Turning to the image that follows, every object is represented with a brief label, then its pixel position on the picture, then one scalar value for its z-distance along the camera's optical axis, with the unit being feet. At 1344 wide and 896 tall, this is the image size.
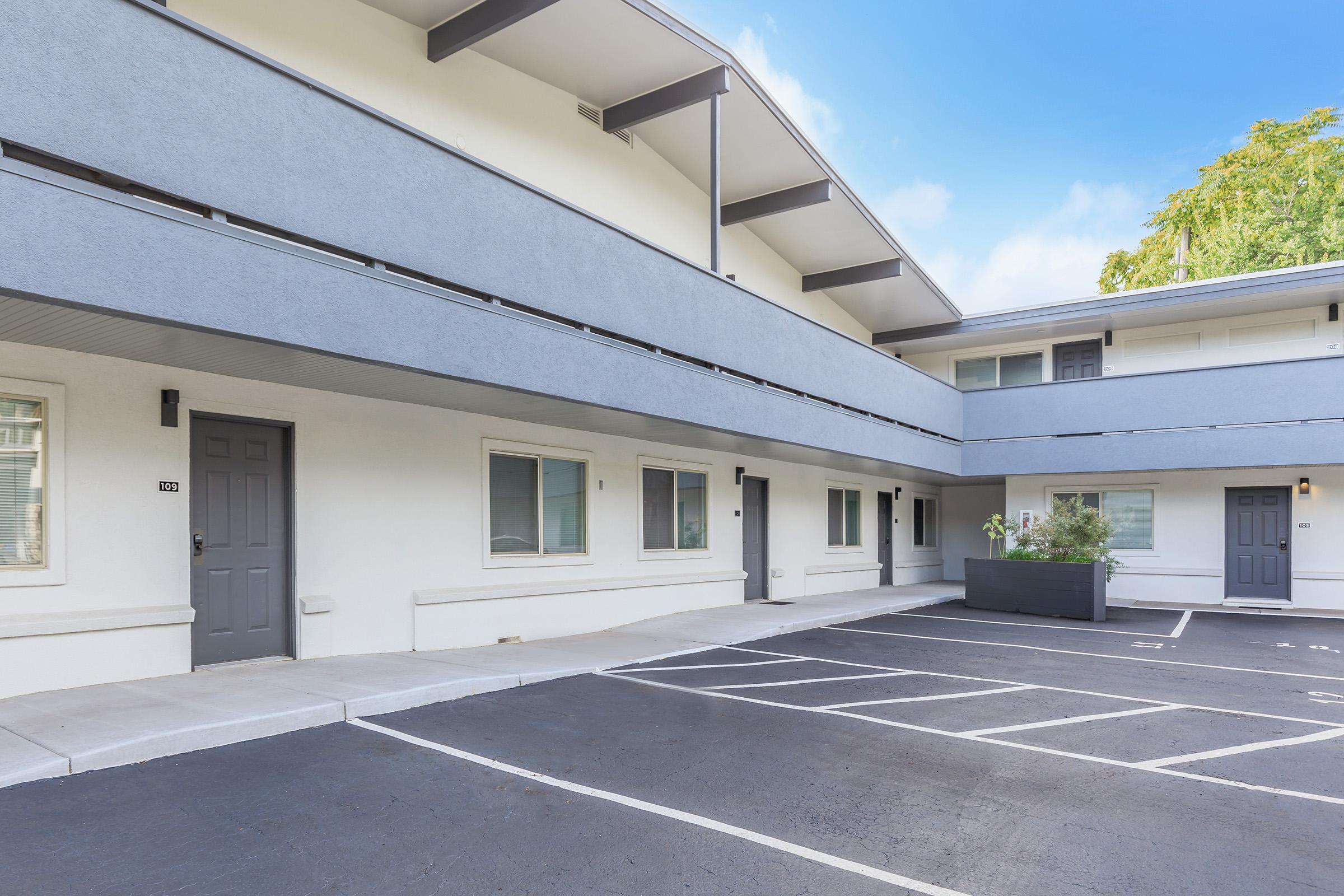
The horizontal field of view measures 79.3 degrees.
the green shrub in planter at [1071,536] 49.52
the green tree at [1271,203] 91.97
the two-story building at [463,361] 17.58
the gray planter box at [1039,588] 47.70
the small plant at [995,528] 54.54
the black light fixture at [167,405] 23.00
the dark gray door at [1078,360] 63.77
